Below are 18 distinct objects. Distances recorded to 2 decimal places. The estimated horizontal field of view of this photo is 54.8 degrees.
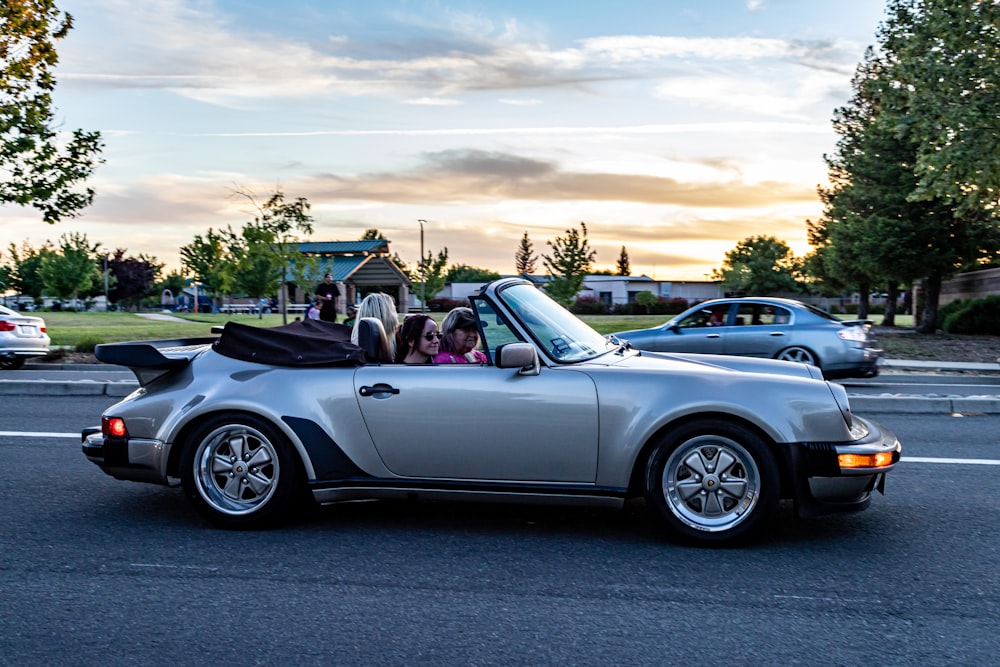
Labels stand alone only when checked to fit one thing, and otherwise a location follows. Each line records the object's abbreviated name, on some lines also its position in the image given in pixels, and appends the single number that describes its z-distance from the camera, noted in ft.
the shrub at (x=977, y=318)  108.37
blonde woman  19.51
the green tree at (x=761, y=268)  360.28
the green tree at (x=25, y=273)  345.31
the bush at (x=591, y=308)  264.31
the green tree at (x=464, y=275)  451.28
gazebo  251.80
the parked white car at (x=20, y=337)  62.28
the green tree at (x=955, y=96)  73.51
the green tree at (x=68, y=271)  243.40
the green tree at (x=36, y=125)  68.03
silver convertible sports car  16.47
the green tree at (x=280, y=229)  105.40
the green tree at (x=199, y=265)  230.27
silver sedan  50.62
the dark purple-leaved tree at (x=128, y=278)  336.08
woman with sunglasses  19.26
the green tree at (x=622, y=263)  643.86
